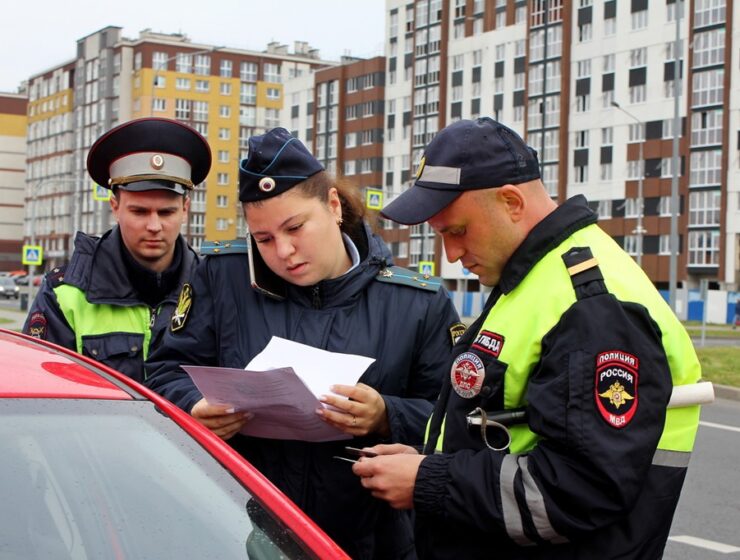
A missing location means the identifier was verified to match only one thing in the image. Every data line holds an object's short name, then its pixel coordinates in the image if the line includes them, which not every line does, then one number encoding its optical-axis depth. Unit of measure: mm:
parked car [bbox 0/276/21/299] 64438
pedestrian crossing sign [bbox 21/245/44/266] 35031
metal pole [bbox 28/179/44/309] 34006
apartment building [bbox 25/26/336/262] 101562
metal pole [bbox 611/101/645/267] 54344
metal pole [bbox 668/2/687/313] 27862
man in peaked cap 3455
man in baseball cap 2039
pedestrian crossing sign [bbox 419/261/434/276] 34316
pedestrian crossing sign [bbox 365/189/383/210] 34881
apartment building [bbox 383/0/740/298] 56562
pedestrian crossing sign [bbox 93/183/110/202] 30494
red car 1852
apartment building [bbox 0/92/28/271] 118875
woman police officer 2734
